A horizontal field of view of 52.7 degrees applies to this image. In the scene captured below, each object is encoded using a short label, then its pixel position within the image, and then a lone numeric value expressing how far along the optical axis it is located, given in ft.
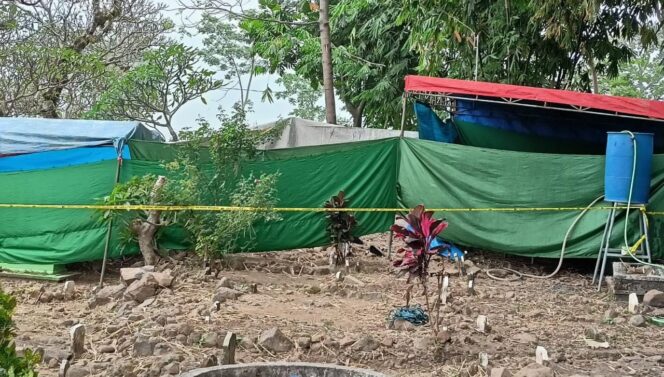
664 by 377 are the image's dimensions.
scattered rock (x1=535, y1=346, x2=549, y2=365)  15.38
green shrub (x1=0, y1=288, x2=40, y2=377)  9.64
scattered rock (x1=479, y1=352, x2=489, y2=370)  14.79
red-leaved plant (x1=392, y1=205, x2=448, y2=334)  16.89
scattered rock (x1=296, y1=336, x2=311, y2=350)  16.17
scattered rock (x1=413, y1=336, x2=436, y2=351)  16.28
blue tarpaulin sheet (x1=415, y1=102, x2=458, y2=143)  33.32
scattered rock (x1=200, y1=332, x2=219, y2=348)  16.26
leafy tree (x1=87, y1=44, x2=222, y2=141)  42.45
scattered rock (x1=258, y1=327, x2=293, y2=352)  15.96
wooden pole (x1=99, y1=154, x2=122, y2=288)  24.26
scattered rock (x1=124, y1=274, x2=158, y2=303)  21.15
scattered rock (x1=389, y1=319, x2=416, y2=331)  18.51
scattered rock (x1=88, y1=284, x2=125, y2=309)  21.22
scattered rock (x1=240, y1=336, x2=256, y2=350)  16.06
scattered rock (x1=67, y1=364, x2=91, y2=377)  14.02
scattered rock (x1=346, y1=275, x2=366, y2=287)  24.57
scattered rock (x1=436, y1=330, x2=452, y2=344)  16.21
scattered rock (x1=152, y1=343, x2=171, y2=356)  15.57
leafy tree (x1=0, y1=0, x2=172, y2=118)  37.50
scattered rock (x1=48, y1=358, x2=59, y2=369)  15.23
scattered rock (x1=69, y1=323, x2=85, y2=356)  15.65
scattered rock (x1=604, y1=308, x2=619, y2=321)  20.74
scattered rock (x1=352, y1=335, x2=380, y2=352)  15.90
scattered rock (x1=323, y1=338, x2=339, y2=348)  16.19
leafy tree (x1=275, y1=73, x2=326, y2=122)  102.63
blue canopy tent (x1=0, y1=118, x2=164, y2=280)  27.22
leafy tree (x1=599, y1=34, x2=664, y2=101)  89.36
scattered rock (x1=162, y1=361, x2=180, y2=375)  14.10
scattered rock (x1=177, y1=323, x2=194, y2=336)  16.81
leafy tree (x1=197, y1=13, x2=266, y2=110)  97.39
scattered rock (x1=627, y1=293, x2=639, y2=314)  21.43
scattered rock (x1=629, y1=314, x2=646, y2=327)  20.03
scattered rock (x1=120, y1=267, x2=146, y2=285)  22.63
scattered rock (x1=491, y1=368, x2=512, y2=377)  13.49
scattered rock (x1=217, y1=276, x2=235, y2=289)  22.70
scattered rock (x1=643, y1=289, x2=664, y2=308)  21.91
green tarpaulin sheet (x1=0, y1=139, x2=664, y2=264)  25.90
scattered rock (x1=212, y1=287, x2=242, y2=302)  21.10
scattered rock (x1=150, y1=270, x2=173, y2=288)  22.24
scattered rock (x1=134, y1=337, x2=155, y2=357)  15.60
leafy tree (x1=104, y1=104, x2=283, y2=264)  25.55
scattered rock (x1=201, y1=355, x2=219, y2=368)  13.91
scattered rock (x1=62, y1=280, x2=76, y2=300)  22.62
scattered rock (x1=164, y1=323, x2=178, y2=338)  16.82
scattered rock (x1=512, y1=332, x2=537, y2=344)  17.66
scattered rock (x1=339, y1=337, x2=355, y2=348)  16.11
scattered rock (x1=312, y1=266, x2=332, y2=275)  27.11
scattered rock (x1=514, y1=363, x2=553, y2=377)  13.64
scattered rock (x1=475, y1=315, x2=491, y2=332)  18.22
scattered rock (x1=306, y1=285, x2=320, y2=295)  23.48
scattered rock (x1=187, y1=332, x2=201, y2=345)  16.52
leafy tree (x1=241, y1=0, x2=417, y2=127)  47.75
